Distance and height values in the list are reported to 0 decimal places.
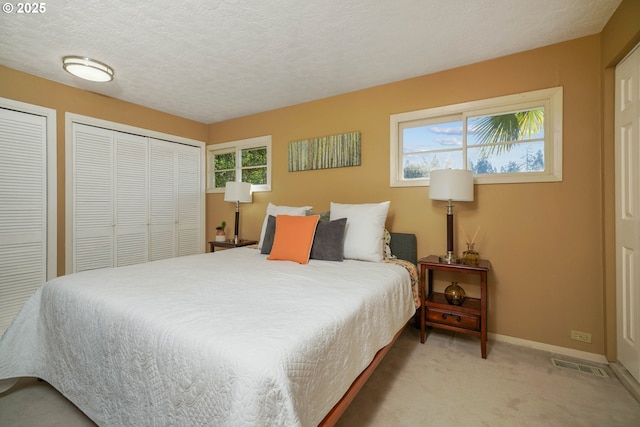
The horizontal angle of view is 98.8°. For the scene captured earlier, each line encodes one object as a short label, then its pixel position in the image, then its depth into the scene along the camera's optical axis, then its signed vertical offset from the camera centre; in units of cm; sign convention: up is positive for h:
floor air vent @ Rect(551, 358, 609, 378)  191 -112
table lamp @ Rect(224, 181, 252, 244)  371 +28
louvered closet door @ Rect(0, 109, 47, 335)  260 +4
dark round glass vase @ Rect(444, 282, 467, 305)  229 -68
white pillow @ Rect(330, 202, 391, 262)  245 -17
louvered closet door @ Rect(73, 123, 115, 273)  307 +18
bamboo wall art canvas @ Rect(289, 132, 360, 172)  313 +74
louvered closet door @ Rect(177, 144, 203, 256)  413 +19
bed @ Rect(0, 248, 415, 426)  89 -52
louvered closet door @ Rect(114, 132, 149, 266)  343 +17
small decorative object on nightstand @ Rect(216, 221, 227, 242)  397 -31
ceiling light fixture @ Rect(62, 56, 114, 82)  243 +132
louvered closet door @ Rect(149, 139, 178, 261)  378 +20
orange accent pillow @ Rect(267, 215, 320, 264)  238 -23
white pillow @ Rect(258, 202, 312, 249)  293 +2
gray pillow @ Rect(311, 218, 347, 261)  243 -26
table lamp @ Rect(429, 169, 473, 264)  226 +22
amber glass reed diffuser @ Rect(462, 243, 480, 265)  229 -38
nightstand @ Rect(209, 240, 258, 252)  369 -42
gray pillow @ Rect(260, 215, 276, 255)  270 -24
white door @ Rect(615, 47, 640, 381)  171 +2
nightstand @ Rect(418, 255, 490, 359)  210 -79
